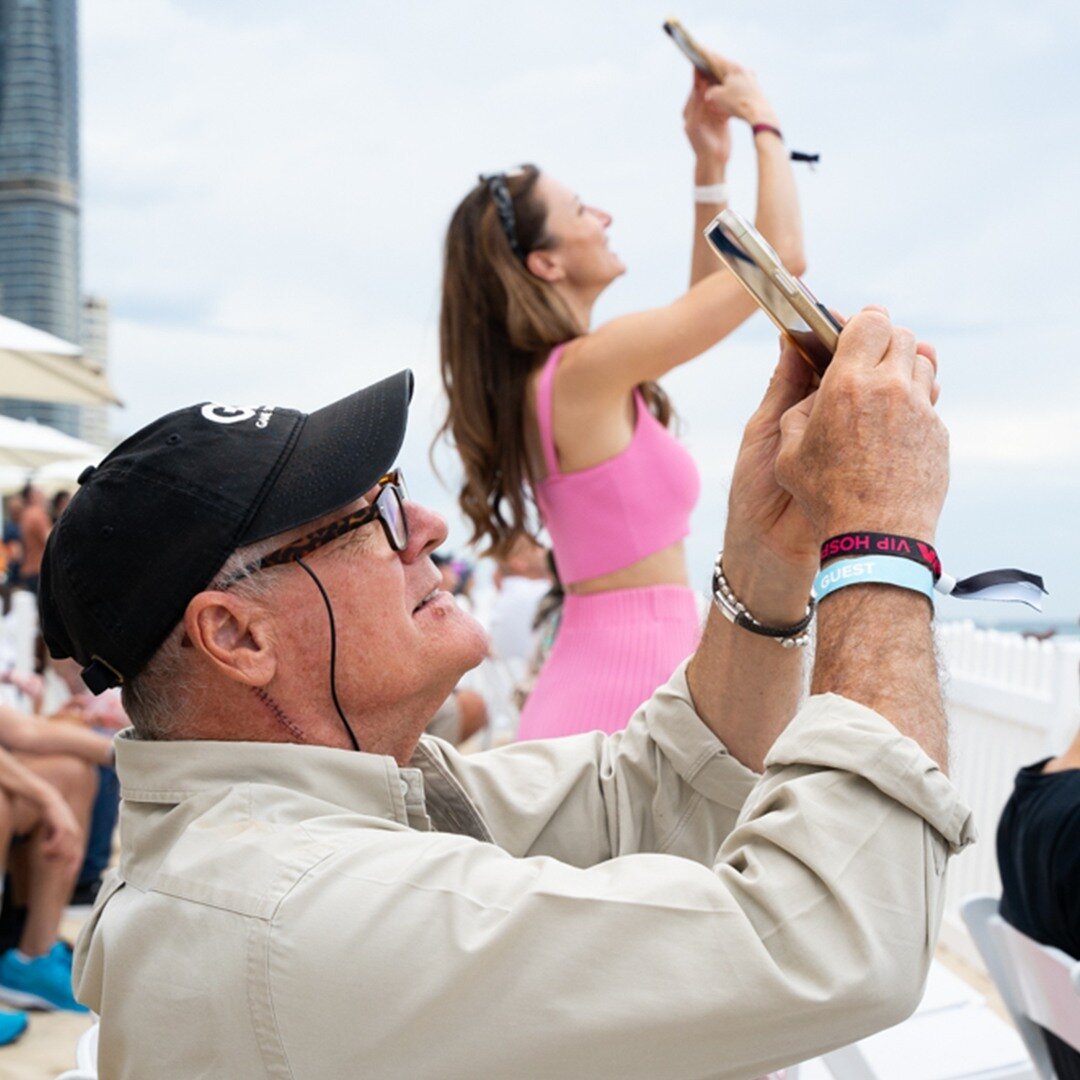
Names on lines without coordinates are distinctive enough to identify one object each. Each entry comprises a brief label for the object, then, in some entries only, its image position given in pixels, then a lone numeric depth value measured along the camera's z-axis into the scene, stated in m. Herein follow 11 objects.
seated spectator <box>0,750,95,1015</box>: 4.15
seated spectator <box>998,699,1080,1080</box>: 2.11
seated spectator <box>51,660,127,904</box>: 5.29
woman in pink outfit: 2.62
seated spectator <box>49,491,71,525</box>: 8.40
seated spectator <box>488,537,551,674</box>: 8.00
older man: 0.98
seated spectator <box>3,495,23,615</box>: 8.41
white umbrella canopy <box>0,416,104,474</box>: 8.45
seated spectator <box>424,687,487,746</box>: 5.88
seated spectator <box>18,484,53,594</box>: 7.79
